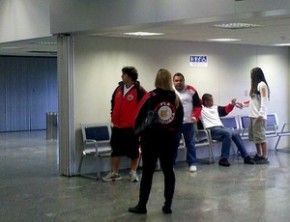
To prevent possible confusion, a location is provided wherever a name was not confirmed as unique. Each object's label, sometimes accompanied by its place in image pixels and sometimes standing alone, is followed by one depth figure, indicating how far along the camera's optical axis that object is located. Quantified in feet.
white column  27.25
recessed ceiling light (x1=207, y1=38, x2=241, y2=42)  32.40
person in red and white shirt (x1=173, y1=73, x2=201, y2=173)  28.51
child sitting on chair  31.37
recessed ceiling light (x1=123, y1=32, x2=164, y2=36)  27.05
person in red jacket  25.13
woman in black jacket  19.15
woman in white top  30.63
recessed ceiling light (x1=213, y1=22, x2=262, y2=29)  23.91
